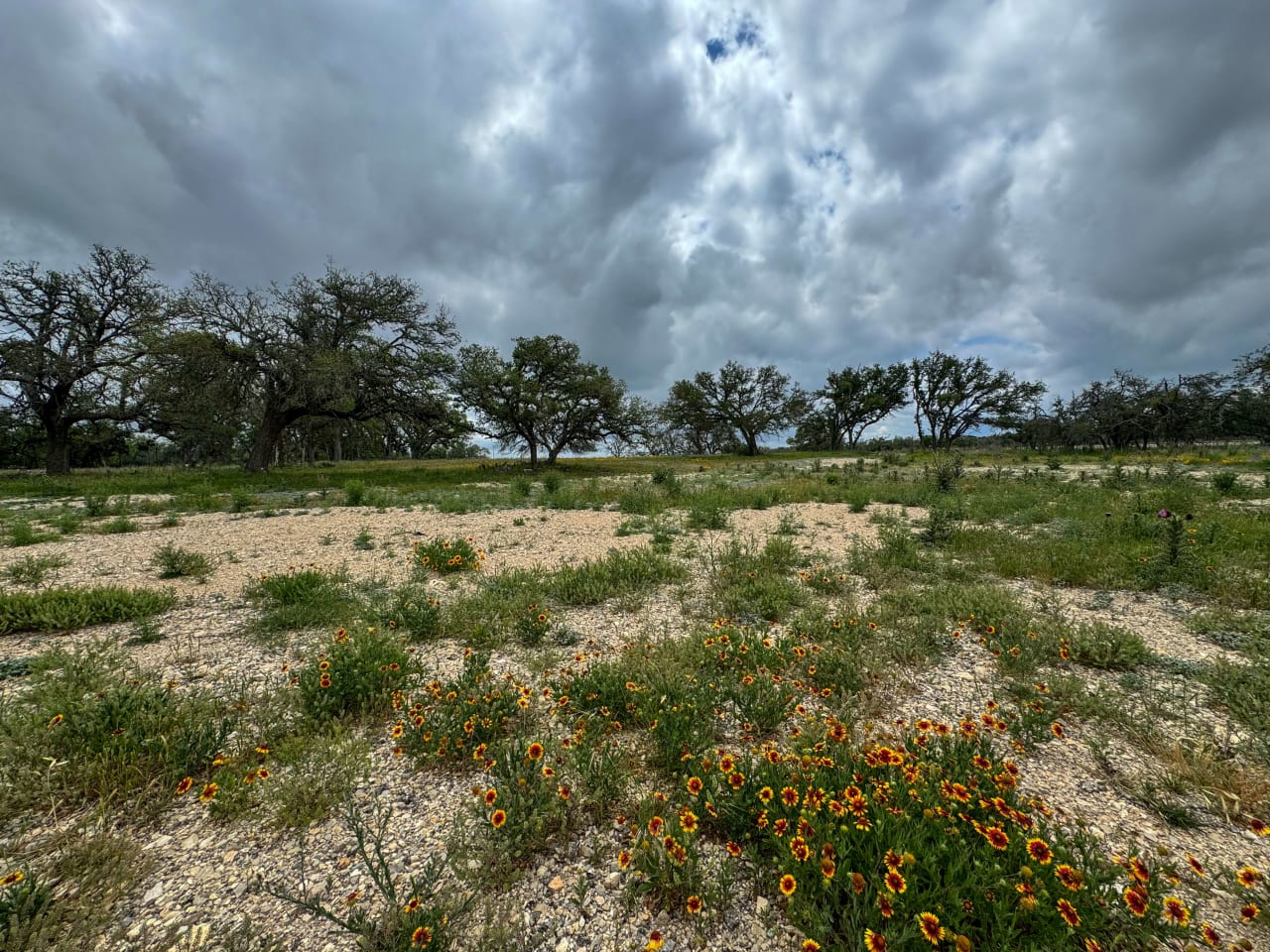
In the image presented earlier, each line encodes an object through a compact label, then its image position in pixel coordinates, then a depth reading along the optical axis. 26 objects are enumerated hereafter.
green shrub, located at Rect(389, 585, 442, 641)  4.64
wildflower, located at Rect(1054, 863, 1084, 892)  1.82
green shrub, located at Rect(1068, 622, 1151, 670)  3.94
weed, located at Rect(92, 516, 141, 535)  9.52
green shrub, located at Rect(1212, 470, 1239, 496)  11.87
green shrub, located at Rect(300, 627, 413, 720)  3.31
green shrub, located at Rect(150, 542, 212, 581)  6.58
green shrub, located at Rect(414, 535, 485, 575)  6.92
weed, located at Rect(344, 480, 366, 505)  13.79
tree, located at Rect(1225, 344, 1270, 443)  27.97
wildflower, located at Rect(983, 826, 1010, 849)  1.96
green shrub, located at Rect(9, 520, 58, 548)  8.34
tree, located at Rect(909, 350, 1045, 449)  56.91
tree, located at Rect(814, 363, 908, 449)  63.16
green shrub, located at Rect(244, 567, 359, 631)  4.93
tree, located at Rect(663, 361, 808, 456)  56.09
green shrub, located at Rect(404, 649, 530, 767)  2.93
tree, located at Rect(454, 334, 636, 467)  29.22
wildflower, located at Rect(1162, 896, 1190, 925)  1.71
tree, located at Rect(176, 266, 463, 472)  20.33
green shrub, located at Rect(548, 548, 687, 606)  5.70
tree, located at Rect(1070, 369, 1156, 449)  41.28
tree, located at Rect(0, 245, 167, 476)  22.84
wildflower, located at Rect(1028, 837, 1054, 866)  1.94
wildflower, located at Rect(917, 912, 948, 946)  1.64
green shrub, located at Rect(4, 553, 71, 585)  6.08
